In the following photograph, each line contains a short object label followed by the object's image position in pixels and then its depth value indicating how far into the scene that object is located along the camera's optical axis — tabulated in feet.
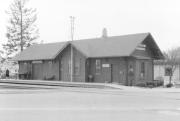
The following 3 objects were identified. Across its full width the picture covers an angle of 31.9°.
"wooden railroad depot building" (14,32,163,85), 112.47
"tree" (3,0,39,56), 216.54
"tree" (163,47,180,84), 155.58
